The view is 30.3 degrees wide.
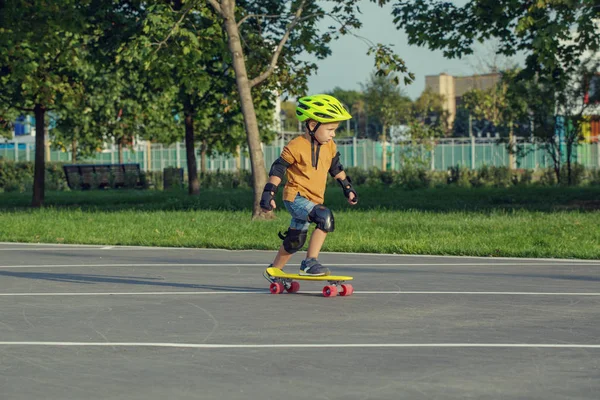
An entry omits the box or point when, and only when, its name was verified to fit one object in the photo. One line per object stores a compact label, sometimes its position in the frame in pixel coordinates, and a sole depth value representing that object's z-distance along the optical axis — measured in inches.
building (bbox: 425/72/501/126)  5633.4
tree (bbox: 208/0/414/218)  874.8
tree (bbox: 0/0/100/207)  968.3
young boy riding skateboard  399.5
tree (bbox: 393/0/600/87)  854.5
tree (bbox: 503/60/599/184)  1334.9
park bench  1686.8
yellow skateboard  401.7
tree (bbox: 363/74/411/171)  2844.5
